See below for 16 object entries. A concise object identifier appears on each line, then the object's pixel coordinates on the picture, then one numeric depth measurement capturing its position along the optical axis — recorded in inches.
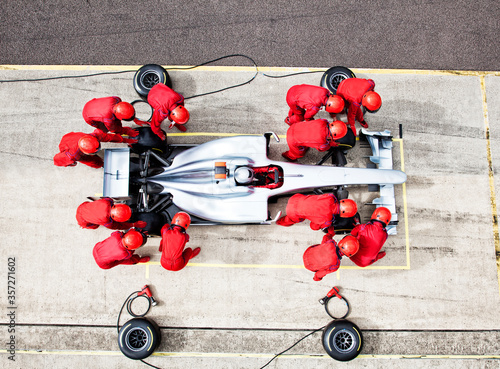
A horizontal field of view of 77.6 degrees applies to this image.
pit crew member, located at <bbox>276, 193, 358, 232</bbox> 167.8
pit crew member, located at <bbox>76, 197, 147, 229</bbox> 168.1
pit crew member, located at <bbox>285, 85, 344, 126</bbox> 180.5
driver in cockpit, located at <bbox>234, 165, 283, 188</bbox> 184.5
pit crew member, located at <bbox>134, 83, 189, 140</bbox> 181.0
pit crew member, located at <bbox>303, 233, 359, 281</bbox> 167.5
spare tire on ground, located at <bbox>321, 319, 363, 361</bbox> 200.5
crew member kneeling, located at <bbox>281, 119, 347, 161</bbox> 173.0
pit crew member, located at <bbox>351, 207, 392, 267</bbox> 178.9
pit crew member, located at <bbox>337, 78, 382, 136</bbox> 180.9
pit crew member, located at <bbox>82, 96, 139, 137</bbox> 176.7
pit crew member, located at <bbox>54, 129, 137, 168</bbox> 174.1
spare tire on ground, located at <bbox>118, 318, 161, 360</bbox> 199.3
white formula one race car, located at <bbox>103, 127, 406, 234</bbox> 188.4
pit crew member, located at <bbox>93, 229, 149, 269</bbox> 170.7
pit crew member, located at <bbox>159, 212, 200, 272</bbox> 171.9
